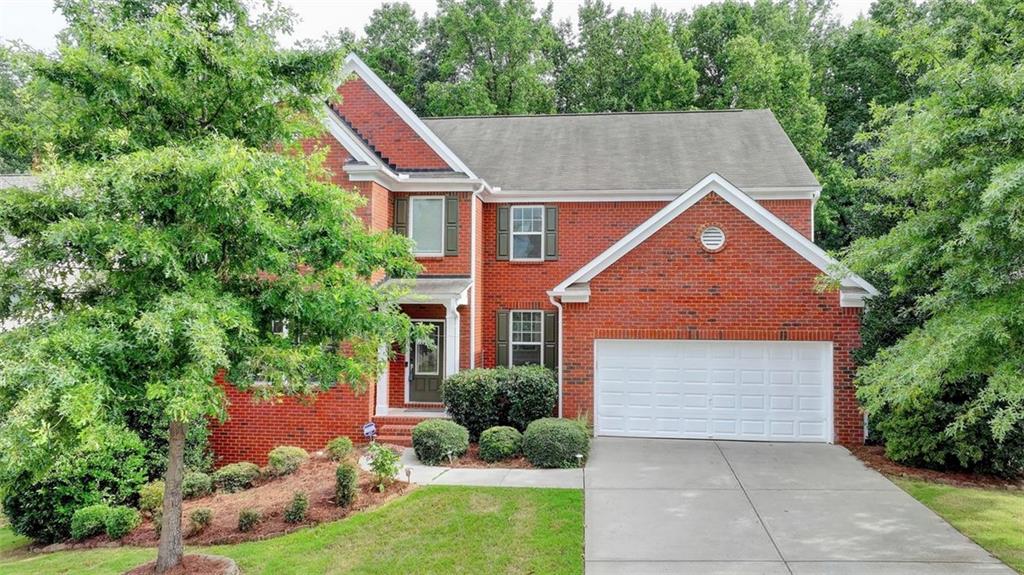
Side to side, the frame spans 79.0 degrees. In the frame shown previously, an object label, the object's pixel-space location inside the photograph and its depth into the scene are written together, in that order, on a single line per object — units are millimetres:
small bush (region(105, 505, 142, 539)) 8773
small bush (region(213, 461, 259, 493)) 10914
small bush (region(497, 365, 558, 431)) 12609
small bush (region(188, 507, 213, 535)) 8555
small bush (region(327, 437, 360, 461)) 12047
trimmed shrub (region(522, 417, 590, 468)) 10922
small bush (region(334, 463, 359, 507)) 9117
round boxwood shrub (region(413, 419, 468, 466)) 11336
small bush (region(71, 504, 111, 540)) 8906
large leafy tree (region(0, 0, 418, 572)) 5723
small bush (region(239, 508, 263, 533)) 8555
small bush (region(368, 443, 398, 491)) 9648
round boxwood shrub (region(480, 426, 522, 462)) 11414
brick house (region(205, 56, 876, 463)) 12672
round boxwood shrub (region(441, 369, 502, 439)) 12555
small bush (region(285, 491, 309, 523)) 8703
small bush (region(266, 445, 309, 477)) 11305
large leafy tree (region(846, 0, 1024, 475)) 6551
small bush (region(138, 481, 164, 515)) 9398
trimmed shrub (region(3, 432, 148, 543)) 9156
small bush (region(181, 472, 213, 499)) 10539
